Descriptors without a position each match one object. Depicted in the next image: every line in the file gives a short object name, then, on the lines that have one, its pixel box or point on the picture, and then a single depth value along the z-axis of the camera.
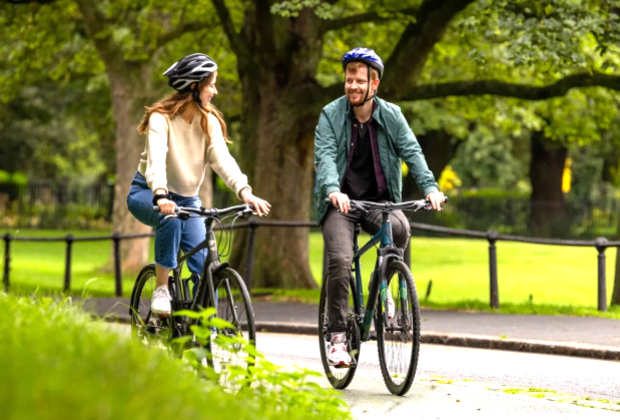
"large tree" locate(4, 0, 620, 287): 24.94
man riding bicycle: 12.33
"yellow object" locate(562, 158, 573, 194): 101.08
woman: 11.87
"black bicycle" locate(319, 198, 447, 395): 11.73
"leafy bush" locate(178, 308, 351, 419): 8.41
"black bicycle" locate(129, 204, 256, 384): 10.53
